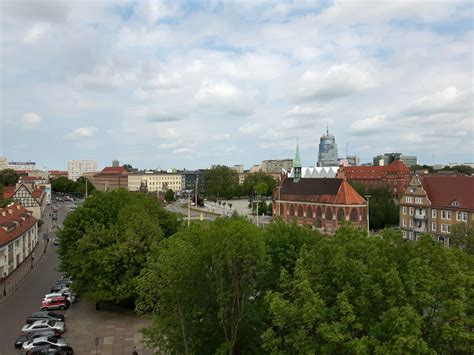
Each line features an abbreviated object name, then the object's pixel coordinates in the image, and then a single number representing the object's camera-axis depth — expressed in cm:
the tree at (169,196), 17262
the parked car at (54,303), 3803
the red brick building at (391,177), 11926
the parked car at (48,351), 2732
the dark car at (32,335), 2927
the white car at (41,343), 2828
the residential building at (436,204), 6481
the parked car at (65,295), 3912
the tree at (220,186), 18975
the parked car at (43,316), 3344
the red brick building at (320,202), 8375
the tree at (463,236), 4209
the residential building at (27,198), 10794
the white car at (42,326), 3131
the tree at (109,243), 3481
